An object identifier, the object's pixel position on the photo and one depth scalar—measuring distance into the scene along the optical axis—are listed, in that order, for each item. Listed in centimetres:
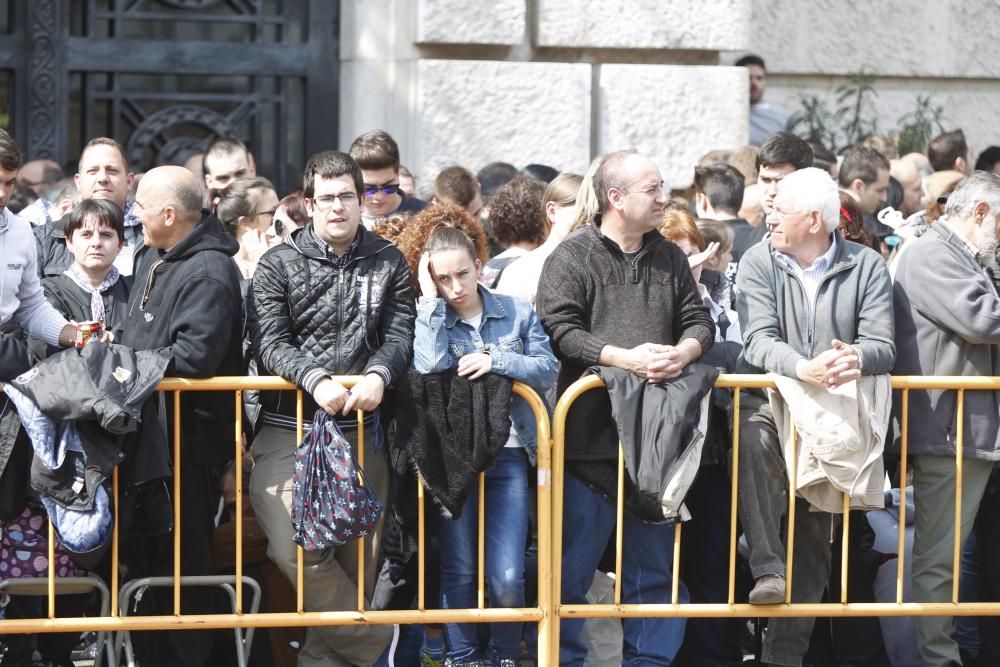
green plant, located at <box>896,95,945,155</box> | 2006
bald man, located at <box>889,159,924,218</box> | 1755
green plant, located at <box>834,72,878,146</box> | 2003
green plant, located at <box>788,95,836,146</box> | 1981
